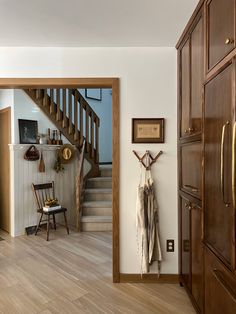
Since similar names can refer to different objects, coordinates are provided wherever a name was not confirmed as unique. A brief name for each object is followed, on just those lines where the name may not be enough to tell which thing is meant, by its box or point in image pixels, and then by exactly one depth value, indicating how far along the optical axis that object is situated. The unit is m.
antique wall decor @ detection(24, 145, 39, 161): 4.03
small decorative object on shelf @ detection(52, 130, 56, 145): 4.48
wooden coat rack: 2.44
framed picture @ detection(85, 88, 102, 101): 5.78
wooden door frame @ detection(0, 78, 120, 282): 2.45
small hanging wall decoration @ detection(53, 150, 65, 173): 4.48
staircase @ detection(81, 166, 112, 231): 4.19
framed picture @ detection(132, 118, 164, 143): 2.45
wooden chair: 3.94
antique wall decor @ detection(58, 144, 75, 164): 4.51
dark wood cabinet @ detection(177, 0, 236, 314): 1.26
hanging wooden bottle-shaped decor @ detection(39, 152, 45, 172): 4.23
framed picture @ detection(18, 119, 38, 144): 4.04
